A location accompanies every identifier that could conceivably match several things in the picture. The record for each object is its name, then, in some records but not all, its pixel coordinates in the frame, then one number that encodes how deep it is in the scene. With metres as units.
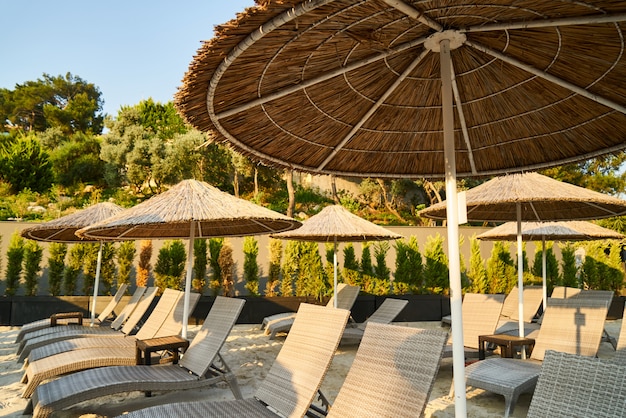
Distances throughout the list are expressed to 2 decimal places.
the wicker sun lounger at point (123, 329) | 5.82
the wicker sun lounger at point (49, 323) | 7.24
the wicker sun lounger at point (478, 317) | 5.74
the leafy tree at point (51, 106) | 37.62
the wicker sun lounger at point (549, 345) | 4.07
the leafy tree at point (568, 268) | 13.12
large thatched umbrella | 2.18
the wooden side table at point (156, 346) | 4.50
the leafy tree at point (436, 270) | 12.24
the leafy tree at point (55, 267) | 11.25
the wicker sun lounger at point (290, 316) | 8.09
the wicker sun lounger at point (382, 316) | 7.27
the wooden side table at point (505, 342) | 4.93
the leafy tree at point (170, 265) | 11.77
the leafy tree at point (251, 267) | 12.00
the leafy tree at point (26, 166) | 21.31
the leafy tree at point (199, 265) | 11.95
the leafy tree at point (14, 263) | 10.98
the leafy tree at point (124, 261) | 11.80
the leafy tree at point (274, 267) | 12.16
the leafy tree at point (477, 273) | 12.71
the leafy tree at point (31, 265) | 11.13
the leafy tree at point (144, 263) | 12.06
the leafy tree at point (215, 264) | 11.94
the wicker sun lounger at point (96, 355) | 4.18
